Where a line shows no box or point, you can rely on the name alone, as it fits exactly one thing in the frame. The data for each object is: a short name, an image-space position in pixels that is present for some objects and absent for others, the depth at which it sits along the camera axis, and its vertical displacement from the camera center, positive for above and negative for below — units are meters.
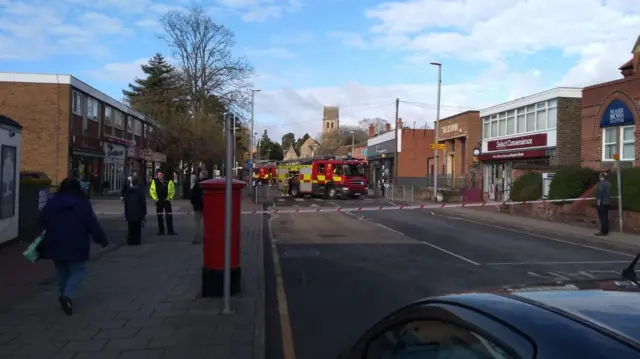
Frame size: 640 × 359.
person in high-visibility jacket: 15.20 -0.61
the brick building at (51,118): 31.19 +2.86
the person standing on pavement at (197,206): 13.23 -0.75
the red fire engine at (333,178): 40.66 -0.16
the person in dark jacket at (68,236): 6.83 -0.78
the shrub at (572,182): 22.23 -0.08
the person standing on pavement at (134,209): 13.20 -0.84
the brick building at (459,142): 41.81 +2.75
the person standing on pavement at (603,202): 16.78 -0.63
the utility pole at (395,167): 50.89 +0.89
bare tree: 49.06 +8.60
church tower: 151.12 +15.11
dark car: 1.74 -0.49
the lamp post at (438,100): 37.77 +5.10
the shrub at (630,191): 18.06 -0.31
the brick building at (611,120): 23.62 +2.59
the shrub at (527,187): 25.08 -0.36
